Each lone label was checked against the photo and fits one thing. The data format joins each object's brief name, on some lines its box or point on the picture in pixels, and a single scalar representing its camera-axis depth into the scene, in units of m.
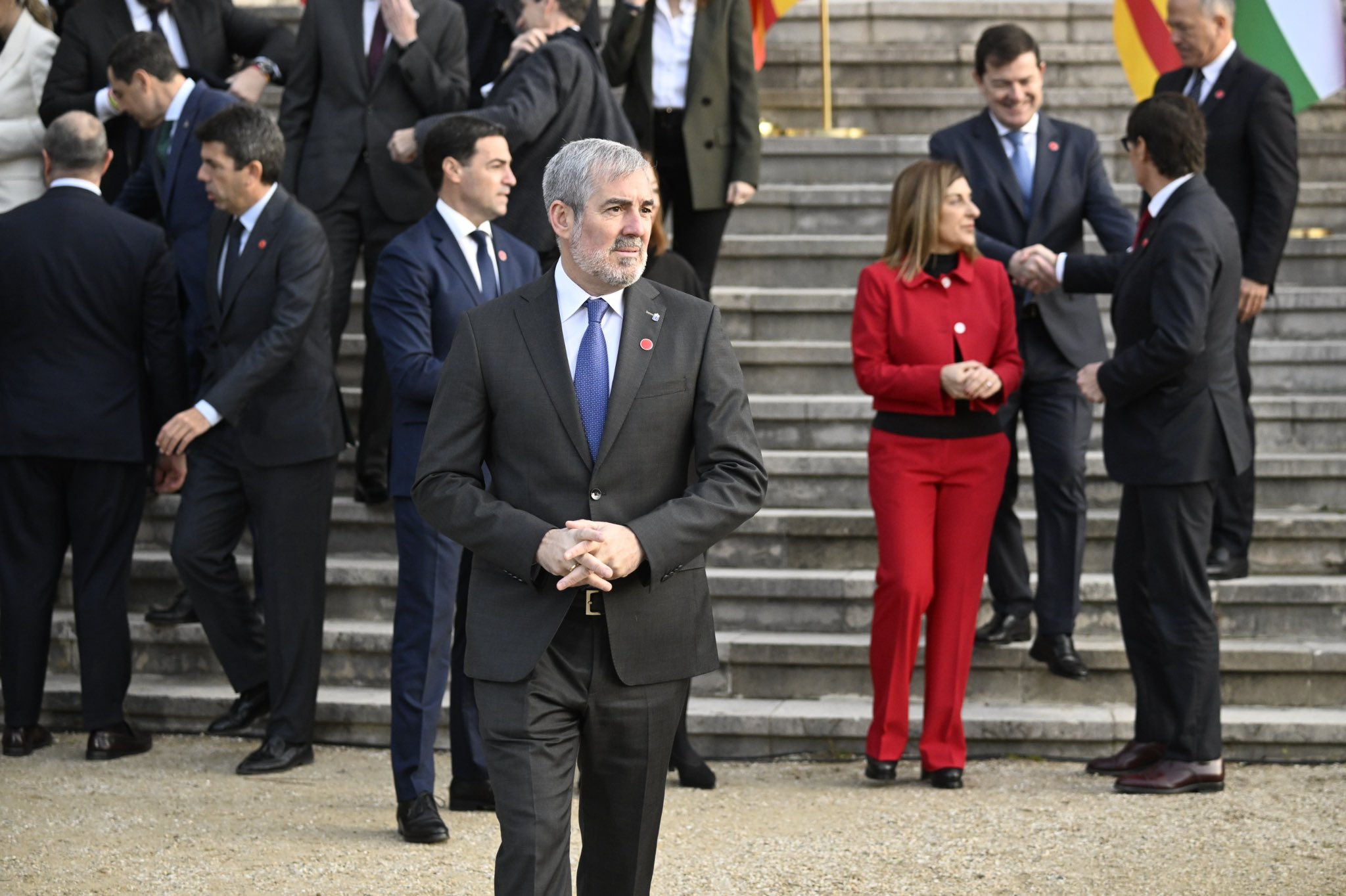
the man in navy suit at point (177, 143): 13.35
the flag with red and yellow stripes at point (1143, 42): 17.12
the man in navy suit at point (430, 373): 10.15
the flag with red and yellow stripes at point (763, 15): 18.80
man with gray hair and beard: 6.72
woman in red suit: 11.19
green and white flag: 15.09
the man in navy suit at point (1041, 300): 12.32
